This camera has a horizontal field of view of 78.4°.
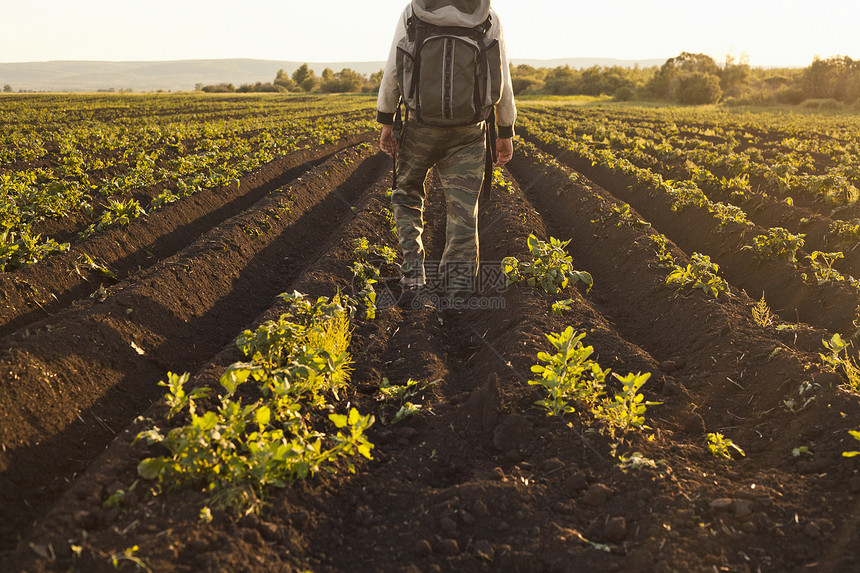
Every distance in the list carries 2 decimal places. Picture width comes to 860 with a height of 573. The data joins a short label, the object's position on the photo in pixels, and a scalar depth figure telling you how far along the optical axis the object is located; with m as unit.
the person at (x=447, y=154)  3.96
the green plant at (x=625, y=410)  2.77
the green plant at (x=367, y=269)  4.55
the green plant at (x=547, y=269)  4.77
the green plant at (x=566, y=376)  2.97
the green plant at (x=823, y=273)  4.88
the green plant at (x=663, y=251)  5.40
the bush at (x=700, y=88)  48.75
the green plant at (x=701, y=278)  4.68
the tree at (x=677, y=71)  51.75
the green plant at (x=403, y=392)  3.15
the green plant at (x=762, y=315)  4.22
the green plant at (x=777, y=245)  5.66
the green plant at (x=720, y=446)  2.83
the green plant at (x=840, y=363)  3.11
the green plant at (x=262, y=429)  2.27
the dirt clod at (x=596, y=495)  2.46
